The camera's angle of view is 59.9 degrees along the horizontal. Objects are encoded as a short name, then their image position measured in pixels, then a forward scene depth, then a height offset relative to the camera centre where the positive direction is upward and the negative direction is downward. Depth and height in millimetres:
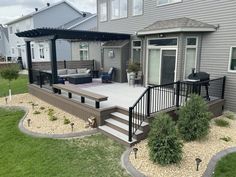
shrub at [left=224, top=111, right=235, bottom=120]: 7737 -2239
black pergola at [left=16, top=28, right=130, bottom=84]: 8930 +1023
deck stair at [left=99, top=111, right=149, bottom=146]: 5852 -2197
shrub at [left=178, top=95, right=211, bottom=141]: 5645 -1754
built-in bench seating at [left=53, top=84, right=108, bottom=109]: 6791 -1335
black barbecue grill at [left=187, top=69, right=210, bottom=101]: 7137 -829
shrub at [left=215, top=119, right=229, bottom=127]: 6960 -2254
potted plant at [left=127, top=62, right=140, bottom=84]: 11305 -691
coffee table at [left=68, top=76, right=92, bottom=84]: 12484 -1419
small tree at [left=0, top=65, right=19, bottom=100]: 10688 -870
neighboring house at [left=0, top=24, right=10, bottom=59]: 38719 +2580
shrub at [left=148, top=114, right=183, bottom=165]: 4570 -1937
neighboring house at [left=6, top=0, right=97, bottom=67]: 23500 +4117
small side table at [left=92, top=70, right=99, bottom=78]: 15198 -1233
